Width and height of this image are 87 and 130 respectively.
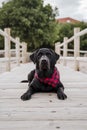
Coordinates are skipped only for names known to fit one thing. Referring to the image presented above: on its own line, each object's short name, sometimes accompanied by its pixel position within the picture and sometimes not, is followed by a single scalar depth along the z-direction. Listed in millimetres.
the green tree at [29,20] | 18578
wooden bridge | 1917
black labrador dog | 2984
